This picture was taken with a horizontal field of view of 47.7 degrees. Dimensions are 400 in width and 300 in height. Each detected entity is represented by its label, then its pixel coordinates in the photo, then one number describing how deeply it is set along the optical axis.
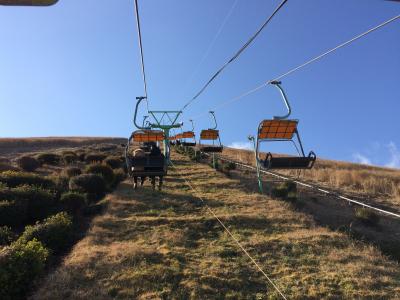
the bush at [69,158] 41.89
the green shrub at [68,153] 46.41
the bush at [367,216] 17.72
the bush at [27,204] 16.36
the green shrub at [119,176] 26.55
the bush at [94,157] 40.75
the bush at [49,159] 41.56
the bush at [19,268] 8.68
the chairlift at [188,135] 43.97
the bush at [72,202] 17.70
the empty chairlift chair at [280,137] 15.29
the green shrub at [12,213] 16.09
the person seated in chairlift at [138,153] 18.75
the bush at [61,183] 22.26
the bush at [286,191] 20.85
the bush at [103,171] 25.70
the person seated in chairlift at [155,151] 20.22
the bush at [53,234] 12.24
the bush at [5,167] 31.54
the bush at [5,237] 13.05
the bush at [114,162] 34.70
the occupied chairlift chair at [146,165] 18.45
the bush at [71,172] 28.14
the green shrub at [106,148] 64.48
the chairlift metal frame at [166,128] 21.56
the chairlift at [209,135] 32.84
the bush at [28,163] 36.93
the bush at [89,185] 21.89
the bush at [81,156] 43.76
